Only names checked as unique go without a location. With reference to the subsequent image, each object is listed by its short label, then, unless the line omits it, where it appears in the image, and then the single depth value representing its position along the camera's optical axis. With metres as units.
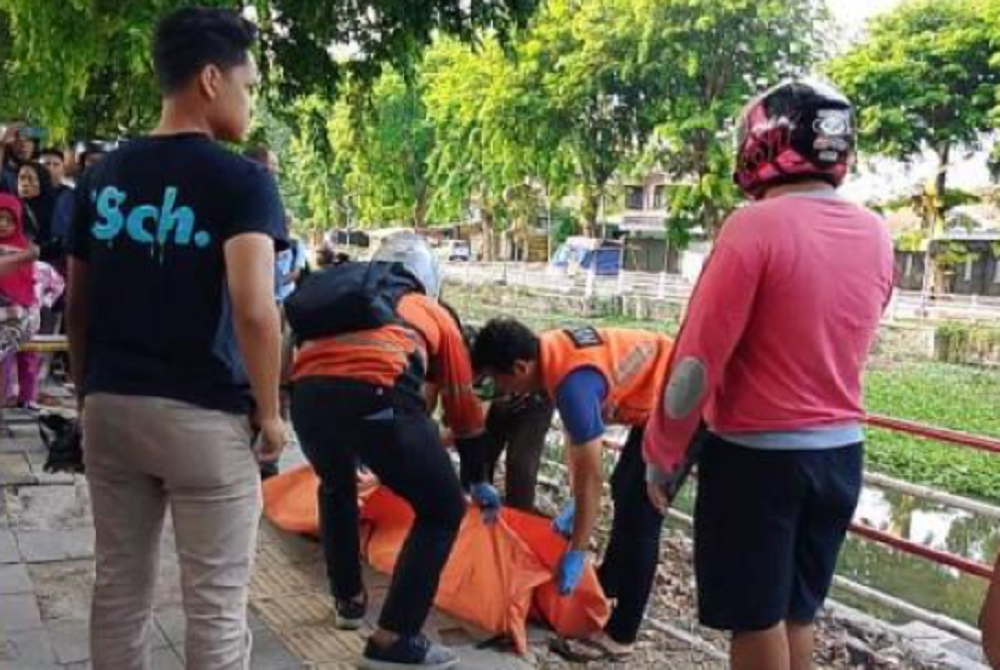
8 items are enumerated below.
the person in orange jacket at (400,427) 2.93
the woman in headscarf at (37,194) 5.79
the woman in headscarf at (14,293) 4.33
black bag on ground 4.20
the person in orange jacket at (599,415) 3.11
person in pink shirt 1.97
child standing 5.15
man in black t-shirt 1.99
